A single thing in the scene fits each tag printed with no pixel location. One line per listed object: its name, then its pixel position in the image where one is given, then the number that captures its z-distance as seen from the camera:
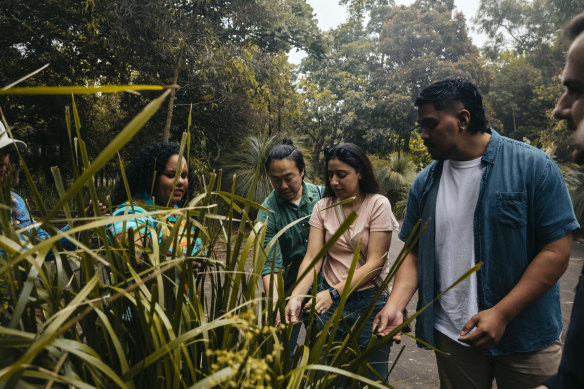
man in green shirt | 2.70
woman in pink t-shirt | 2.21
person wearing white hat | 1.92
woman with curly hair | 2.27
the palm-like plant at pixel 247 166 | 9.90
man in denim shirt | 1.62
